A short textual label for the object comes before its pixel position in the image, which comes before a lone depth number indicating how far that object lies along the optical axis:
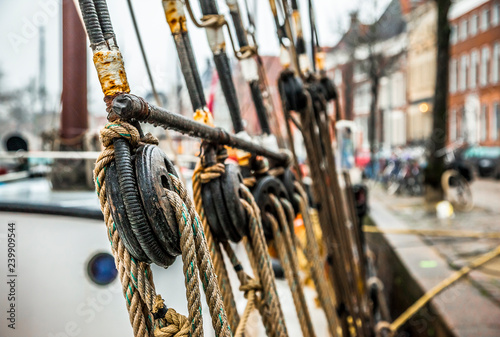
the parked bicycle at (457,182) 7.25
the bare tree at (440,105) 7.04
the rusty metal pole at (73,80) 2.88
